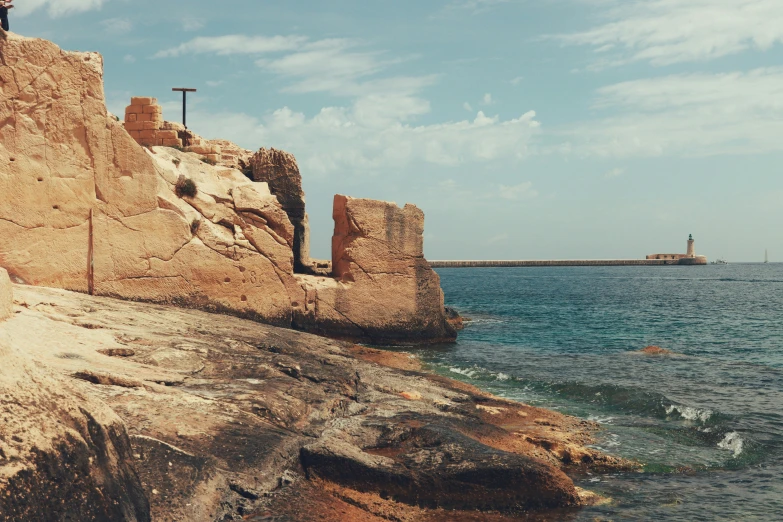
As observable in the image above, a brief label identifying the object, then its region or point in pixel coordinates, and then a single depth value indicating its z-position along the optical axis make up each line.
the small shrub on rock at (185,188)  16.09
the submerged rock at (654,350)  23.16
